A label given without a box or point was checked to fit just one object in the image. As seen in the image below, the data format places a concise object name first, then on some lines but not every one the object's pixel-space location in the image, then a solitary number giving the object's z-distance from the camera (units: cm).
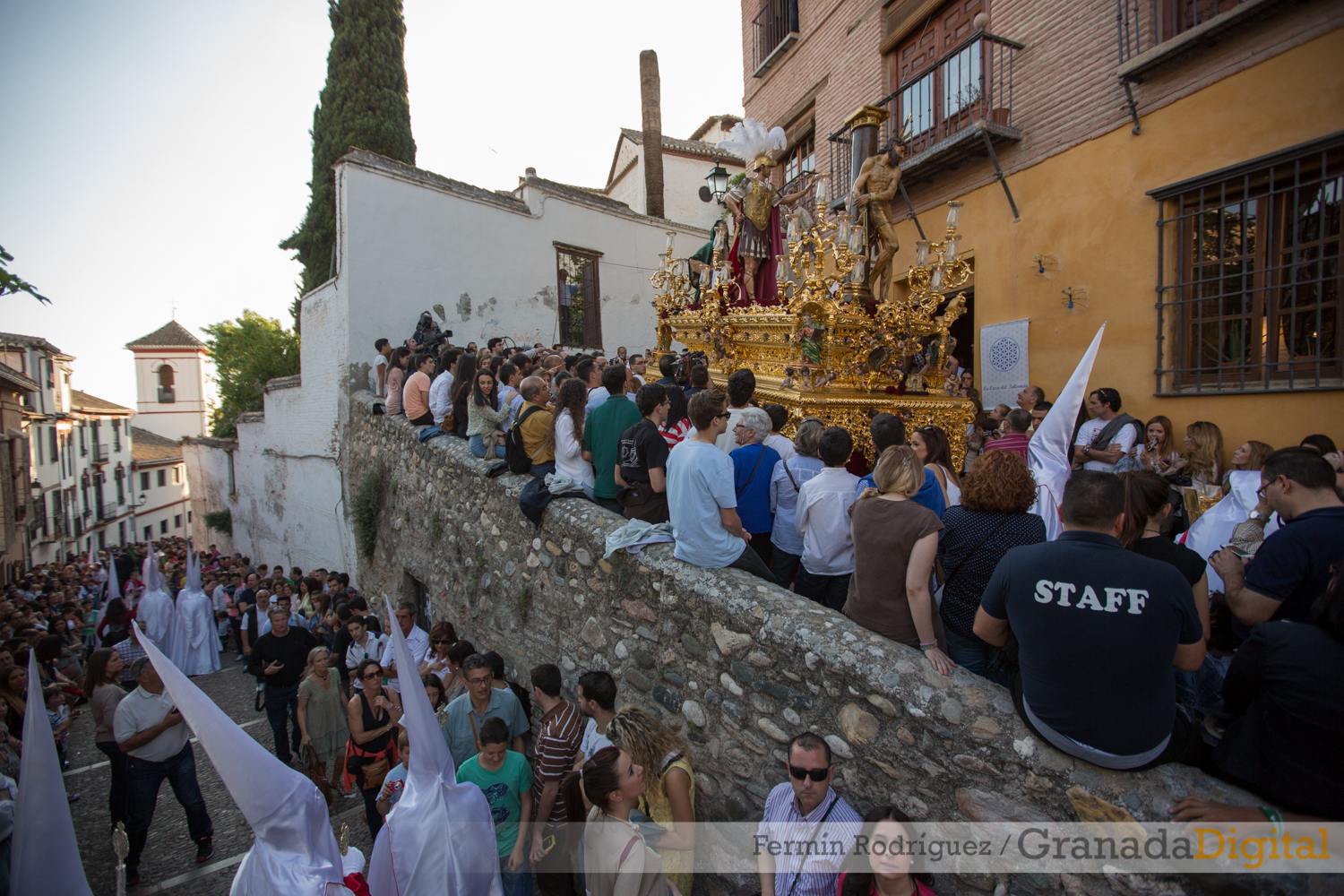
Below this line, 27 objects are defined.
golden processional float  651
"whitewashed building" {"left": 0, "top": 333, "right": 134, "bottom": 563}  2084
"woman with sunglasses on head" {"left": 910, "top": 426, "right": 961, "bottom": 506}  382
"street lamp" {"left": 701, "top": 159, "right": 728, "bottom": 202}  902
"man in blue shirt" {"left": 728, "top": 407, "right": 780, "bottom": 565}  423
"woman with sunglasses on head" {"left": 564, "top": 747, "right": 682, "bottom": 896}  261
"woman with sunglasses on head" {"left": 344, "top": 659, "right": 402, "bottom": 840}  503
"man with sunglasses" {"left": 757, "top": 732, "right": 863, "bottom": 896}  245
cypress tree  1541
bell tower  3941
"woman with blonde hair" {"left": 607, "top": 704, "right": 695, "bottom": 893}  285
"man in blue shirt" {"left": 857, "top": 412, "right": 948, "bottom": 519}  374
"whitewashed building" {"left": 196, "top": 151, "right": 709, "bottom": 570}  1124
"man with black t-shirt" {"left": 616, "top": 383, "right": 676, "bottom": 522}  439
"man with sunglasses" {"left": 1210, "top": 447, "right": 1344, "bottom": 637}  234
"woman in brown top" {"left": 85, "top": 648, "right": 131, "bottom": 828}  499
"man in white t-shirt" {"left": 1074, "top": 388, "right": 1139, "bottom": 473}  539
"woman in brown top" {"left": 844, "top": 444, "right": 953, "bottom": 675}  278
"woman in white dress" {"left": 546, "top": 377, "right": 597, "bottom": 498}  534
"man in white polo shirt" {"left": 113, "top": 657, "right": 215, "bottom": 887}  482
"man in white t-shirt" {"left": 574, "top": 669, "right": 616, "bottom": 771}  342
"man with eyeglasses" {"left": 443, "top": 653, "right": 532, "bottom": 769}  423
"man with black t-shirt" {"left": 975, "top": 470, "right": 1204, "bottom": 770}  203
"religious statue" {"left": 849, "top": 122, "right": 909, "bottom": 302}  691
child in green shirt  361
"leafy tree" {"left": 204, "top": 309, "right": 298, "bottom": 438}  1980
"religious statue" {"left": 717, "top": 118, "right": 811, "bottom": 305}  779
